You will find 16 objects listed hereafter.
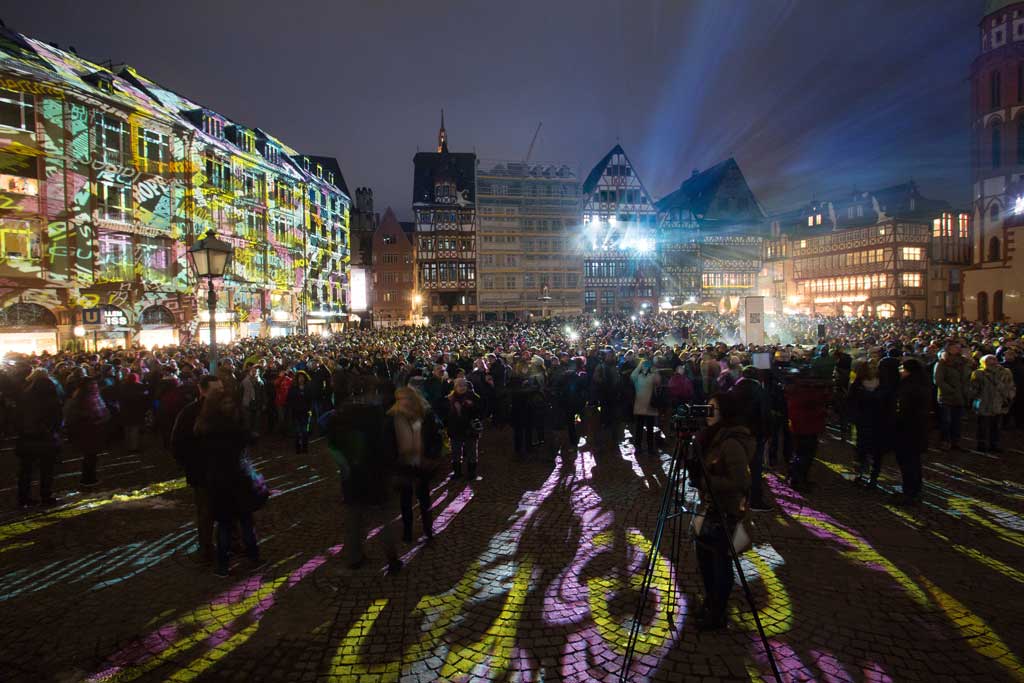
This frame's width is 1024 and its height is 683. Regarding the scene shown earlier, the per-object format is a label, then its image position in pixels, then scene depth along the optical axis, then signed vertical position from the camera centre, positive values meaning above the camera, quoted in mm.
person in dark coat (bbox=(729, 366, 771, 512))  5298 -1112
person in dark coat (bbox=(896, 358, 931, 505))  6414 -1263
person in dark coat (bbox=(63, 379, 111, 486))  7371 -1197
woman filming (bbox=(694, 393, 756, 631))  3615 -1181
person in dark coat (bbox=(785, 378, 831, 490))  6625 -1140
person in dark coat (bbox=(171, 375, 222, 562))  5078 -1253
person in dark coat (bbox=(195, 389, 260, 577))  4852 -1198
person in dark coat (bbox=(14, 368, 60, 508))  6637 -1139
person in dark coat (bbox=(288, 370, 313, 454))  9656 -1343
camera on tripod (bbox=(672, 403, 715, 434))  3688 -685
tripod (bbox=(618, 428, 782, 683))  3441 -1292
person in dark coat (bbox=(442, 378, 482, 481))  7719 -1397
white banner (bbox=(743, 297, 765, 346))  18922 +68
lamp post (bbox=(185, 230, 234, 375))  8109 +1189
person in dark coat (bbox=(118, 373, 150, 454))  9672 -1371
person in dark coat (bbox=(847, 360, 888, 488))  7004 -1284
